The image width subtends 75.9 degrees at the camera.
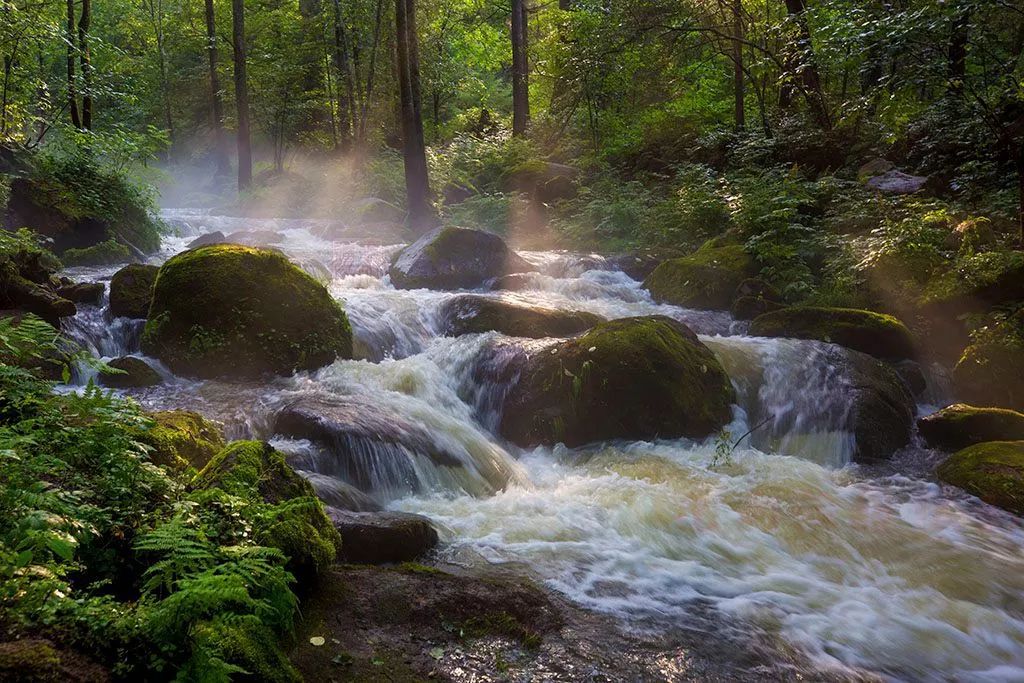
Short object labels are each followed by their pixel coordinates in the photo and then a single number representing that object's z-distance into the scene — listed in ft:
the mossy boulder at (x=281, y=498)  11.90
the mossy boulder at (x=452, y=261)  44.45
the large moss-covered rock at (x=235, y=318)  27.94
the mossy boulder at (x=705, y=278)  40.47
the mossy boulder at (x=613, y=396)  27.30
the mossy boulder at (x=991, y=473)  20.97
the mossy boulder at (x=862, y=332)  32.40
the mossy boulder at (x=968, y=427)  24.94
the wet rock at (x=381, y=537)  15.03
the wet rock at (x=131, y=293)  31.71
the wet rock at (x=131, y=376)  25.62
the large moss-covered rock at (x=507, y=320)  34.04
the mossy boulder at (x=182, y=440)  13.96
